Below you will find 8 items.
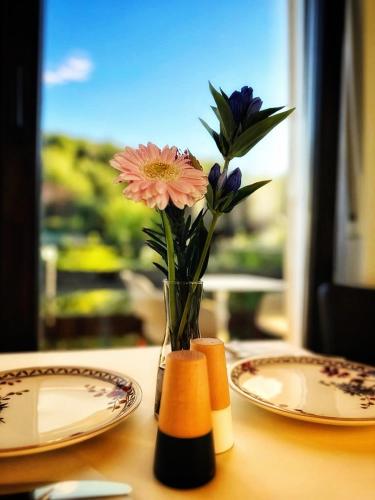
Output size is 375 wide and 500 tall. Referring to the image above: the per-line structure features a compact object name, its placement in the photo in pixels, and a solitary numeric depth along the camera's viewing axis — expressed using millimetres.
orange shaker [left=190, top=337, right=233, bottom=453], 488
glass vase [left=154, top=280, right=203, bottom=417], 545
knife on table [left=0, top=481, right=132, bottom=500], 378
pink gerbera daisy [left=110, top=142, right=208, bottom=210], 477
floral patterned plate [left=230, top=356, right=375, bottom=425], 581
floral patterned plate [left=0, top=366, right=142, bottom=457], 483
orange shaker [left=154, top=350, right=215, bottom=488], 419
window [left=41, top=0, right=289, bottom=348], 1885
